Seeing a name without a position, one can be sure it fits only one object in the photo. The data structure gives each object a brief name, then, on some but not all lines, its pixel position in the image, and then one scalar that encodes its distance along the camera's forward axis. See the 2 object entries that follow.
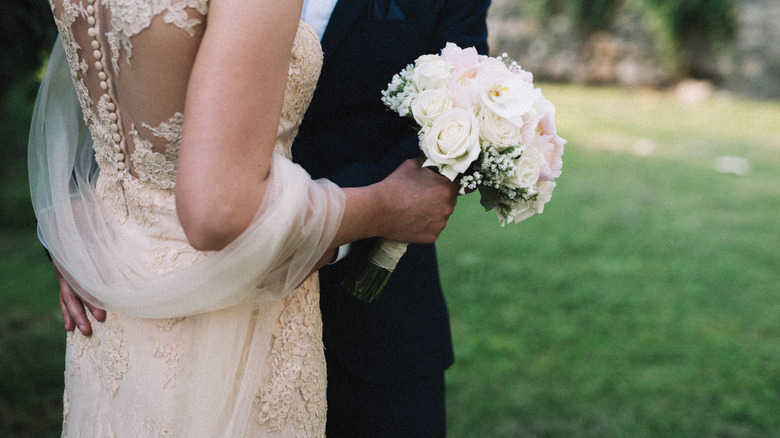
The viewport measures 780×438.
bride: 1.33
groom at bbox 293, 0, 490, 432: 1.99
